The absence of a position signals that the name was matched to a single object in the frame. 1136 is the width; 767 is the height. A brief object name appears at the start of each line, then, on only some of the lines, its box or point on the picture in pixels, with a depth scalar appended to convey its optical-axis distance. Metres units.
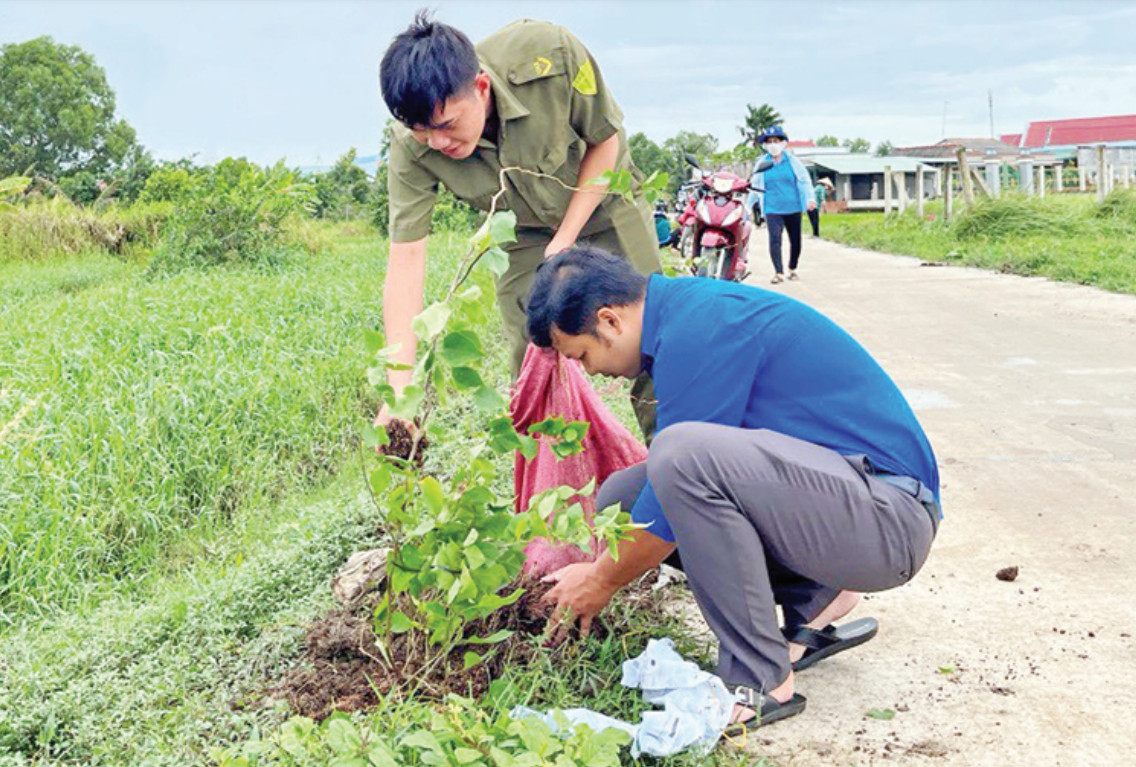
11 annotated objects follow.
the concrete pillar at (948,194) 17.73
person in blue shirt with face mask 11.97
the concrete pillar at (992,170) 30.64
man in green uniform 3.39
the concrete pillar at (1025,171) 33.38
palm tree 67.25
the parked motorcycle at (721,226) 9.95
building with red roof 76.56
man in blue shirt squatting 2.58
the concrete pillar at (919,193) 20.96
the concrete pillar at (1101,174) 16.44
